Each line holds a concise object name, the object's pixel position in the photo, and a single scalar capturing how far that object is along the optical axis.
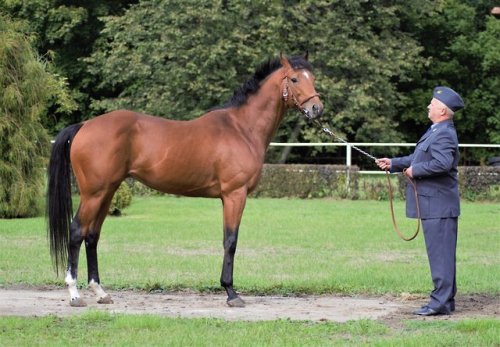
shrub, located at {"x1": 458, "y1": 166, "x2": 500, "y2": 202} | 24.92
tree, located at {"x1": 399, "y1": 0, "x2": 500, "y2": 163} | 38.72
